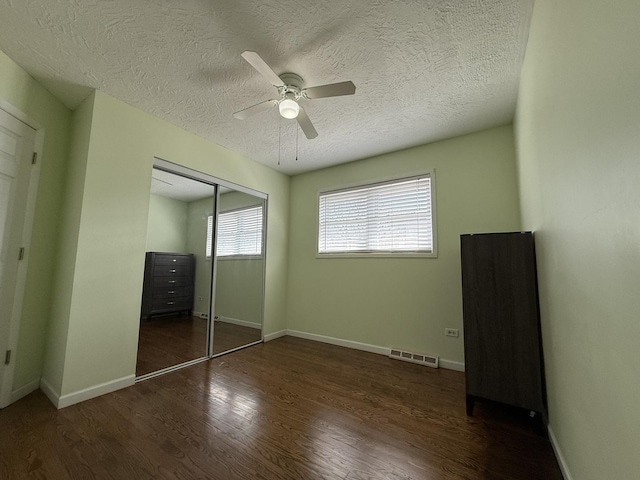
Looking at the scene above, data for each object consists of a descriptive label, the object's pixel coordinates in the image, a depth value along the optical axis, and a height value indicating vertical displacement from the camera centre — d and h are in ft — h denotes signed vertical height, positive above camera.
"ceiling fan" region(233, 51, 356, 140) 5.96 +4.17
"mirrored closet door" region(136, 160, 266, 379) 9.38 -0.46
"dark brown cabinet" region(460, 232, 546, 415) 6.18 -1.40
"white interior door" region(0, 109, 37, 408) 6.60 +0.87
